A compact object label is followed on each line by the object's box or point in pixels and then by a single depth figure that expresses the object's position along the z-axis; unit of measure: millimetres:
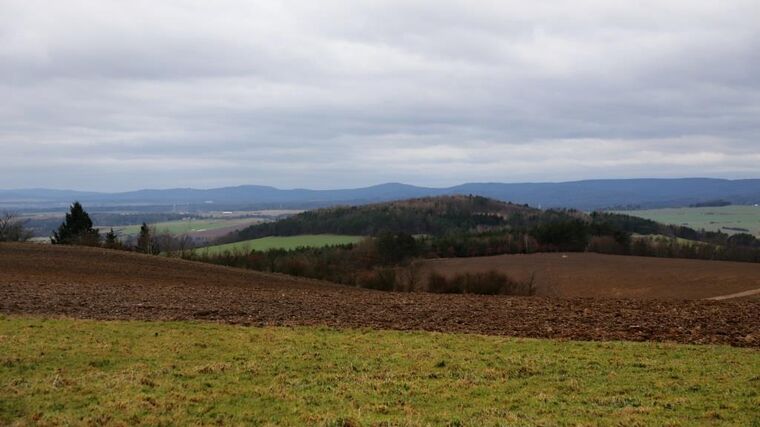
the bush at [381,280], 45297
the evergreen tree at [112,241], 52125
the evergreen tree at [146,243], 54031
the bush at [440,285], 43594
